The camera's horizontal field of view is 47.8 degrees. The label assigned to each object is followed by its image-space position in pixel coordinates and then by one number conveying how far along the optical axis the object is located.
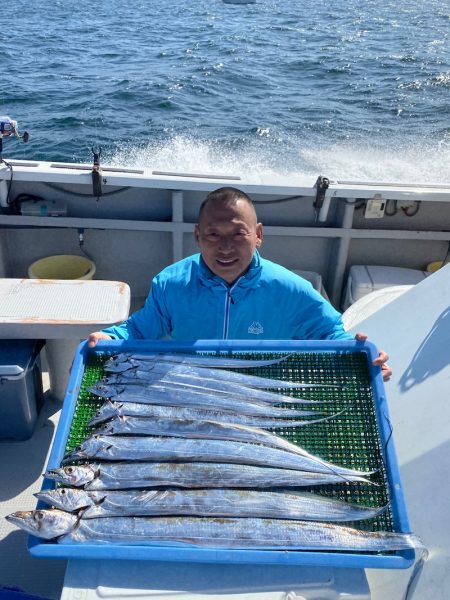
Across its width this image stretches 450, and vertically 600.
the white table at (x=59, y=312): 3.13
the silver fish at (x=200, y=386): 1.99
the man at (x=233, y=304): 2.43
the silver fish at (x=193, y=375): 2.02
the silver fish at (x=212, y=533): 1.49
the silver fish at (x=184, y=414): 1.88
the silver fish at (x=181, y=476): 1.66
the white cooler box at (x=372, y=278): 4.93
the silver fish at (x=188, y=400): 1.96
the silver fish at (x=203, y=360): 2.05
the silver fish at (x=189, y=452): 1.74
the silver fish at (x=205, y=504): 1.59
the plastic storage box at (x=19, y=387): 3.12
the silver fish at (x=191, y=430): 1.84
